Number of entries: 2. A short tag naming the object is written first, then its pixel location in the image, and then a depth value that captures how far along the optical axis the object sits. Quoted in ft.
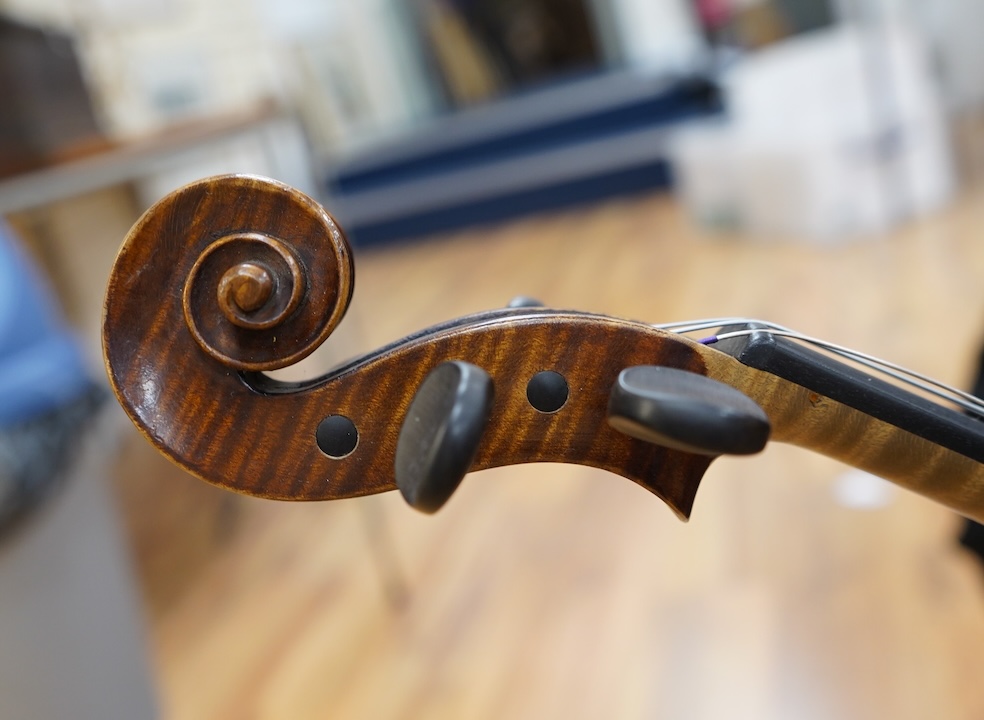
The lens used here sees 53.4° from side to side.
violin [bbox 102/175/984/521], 1.20
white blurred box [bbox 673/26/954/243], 8.23
